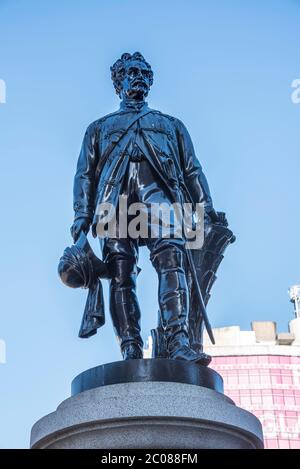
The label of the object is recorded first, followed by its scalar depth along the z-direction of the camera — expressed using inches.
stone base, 218.4
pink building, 2155.5
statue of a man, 270.5
